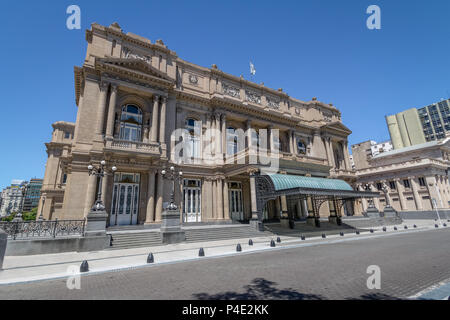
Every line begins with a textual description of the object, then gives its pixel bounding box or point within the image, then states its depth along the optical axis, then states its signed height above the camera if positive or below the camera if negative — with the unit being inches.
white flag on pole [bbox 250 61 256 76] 1273.4 +828.3
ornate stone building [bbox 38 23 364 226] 743.1 +351.7
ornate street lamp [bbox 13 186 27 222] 594.4 +13.0
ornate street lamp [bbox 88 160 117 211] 536.1 +32.1
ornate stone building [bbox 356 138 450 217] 1509.6 +228.1
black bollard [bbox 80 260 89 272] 313.1 -66.7
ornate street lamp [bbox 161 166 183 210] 848.4 +159.7
